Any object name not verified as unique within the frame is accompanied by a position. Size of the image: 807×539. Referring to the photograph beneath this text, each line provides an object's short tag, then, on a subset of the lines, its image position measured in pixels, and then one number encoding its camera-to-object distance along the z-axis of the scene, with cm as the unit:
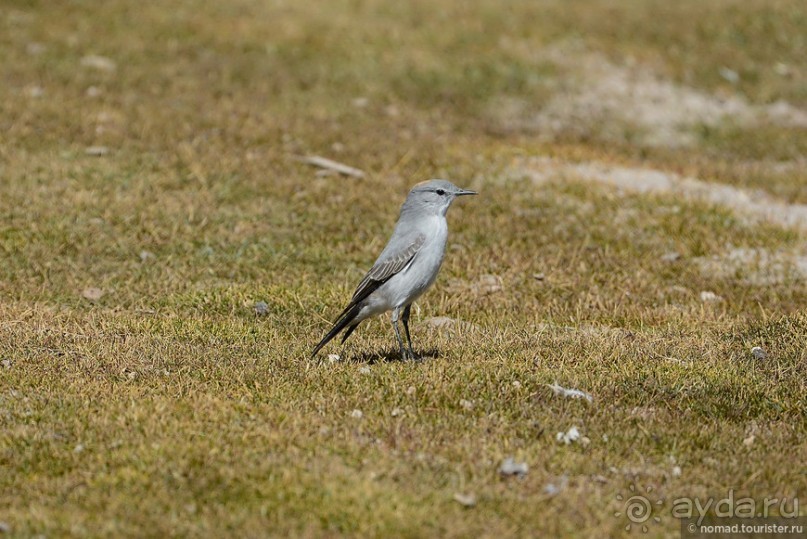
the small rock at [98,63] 2020
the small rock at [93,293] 1174
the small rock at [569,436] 786
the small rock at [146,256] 1280
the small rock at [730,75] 2256
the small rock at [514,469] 729
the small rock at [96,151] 1563
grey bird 937
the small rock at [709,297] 1240
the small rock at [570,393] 855
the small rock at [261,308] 1124
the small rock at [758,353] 995
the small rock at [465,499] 686
